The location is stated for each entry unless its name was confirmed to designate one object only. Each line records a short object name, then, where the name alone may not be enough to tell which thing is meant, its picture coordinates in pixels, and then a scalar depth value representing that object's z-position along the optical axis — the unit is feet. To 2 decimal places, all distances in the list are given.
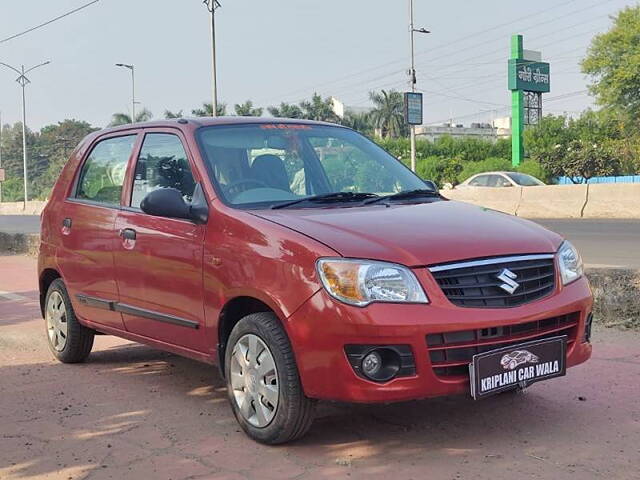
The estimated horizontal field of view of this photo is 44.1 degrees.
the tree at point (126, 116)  202.08
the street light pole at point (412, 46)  116.57
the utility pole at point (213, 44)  103.19
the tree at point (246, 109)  208.19
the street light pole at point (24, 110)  163.44
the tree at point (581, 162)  139.85
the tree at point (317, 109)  255.91
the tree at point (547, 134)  168.04
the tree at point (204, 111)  198.82
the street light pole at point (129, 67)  158.61
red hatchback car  11.82
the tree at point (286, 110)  221.33
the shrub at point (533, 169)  122.67
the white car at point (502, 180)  79.00
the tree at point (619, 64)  157.79
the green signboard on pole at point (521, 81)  166.91
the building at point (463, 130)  357.41
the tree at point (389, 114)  286.66
